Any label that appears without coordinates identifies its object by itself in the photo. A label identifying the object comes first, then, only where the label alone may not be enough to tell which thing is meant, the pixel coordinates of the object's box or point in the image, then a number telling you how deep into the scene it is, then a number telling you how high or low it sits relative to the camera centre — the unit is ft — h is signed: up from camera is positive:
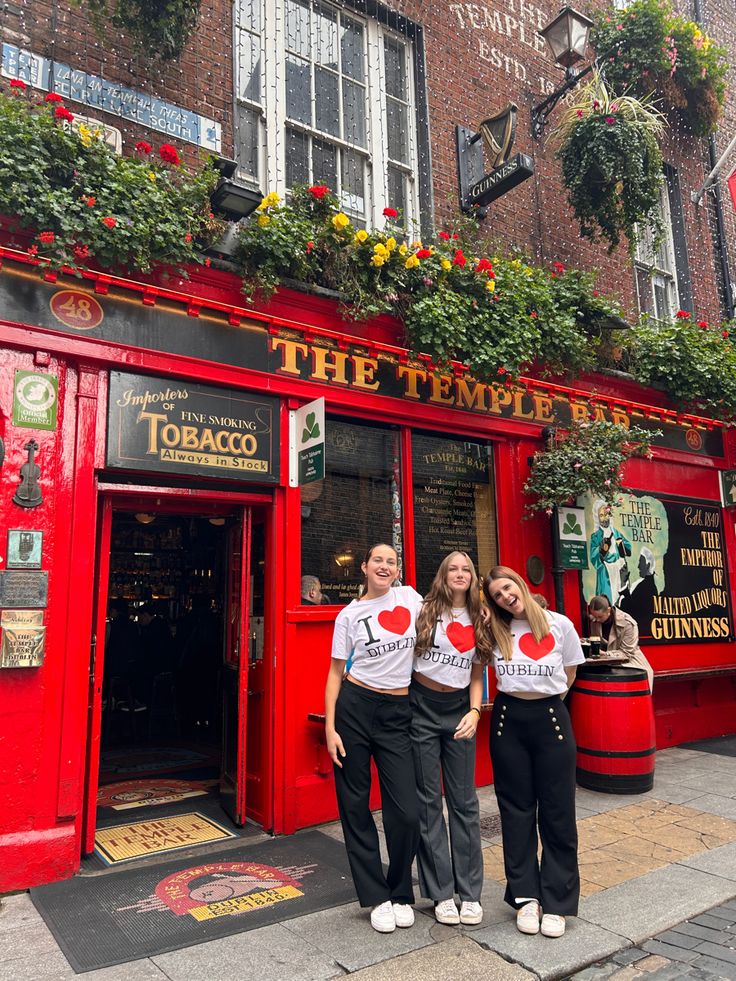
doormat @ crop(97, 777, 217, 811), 19.60 -5.38
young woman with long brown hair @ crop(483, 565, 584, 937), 11.93 -2.85
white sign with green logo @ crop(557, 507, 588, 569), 24.26 +1.87
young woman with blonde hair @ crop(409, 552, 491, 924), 12.39 -2.27
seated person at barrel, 23.36 -1.16
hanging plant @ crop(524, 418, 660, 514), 23.18 +4.23
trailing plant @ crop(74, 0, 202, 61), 19.61 +16.01
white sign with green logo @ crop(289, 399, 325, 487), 18.11 +4.06
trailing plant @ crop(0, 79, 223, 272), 15.05 +8.99
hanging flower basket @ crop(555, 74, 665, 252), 27.84 +16.98
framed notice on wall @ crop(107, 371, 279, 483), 16.66 +4.23
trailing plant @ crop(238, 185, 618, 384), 18.81 +9.08
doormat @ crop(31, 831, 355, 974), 11.84 -5.51
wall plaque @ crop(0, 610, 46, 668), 14.56 -0.66
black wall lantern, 29.01 +22.45
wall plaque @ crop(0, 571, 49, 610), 14.73 +0.36
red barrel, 20.27 -3.94
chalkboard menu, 22.38 +3.07
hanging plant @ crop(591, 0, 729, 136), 30.73 +23.48
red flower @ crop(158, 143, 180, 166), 17.22 +10.72
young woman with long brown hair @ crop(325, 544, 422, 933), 12.05 -2.27
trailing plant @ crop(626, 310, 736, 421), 28.25 +9.00
